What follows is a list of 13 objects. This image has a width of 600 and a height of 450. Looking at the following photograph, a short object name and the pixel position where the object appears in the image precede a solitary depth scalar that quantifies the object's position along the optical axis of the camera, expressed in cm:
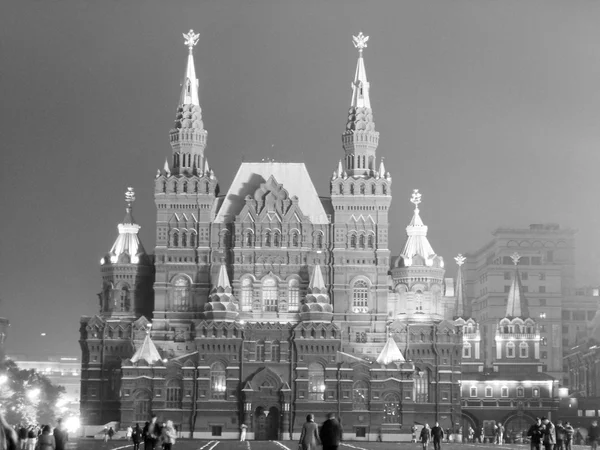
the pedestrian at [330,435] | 4088
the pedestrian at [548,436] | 5969
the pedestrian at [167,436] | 5347
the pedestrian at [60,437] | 4703
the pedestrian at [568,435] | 6688
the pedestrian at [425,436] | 7344
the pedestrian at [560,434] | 6631
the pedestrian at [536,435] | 6019
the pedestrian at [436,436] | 6925
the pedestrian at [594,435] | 7106
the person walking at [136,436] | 6538
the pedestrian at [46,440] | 4284
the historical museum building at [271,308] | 12762
